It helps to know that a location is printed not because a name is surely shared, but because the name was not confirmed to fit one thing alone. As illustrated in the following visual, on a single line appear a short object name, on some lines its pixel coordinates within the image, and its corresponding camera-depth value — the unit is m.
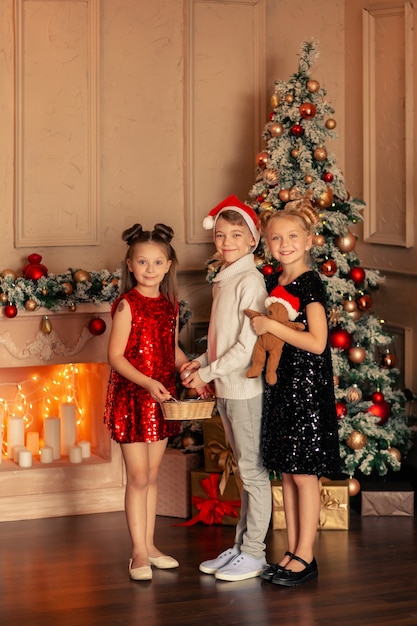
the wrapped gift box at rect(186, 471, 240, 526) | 4.88
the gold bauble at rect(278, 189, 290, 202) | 5.04
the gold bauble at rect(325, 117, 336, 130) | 5.13
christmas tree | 5.05
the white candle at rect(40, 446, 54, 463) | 5.22
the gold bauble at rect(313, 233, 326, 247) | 4.97
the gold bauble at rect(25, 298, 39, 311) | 4.93
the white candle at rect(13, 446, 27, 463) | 5.22
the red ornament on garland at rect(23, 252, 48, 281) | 5.02
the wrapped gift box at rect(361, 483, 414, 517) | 5.02
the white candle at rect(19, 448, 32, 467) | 5.14
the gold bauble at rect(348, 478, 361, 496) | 5.02
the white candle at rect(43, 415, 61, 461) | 5.32
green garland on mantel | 4.96
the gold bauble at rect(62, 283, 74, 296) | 5.00
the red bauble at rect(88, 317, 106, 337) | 5.07
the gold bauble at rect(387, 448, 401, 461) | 5.11
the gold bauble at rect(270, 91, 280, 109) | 5.17
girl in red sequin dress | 4.03
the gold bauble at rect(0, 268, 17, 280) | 5.04
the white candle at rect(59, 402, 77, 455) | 5.38
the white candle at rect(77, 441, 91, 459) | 5.31
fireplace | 5.03
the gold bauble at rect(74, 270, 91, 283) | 5.05
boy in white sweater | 3.94
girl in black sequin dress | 3.88
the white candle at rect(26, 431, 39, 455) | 5.32
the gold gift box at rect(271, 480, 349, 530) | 4.81
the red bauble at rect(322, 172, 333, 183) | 5.11
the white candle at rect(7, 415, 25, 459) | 5.29
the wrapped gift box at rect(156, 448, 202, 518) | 5.05
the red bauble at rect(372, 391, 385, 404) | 5.16
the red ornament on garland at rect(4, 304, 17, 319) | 4.91
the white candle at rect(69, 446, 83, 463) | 5.21
